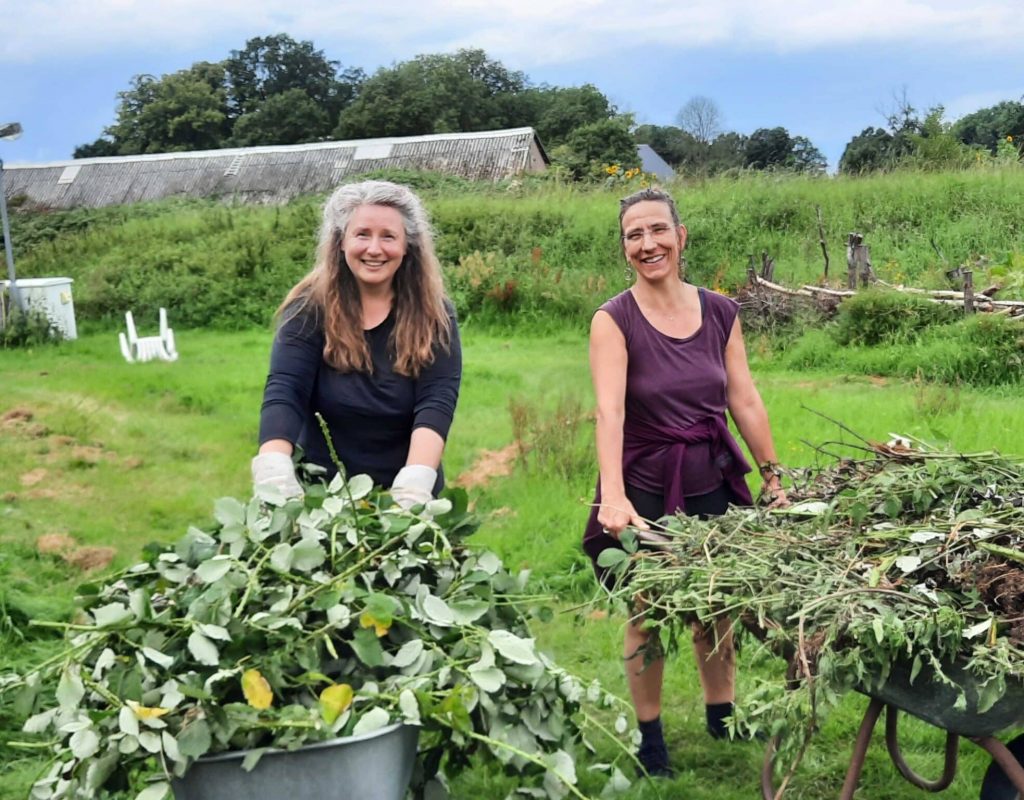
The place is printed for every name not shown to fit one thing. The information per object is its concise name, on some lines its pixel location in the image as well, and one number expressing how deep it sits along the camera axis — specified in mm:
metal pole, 13892
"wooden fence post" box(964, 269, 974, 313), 9266
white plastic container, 13977
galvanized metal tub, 1697
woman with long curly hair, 2840
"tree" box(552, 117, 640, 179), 29797
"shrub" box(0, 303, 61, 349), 13742
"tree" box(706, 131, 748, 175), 37344
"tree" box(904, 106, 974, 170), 17203
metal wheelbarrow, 1940
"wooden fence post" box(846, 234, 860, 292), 11117
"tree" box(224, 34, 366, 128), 41031
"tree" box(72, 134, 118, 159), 39366
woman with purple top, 2943
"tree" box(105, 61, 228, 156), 39062
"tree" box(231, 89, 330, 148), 37938
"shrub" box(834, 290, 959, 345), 9484
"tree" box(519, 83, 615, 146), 37531
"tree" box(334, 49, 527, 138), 36000
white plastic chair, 12367
